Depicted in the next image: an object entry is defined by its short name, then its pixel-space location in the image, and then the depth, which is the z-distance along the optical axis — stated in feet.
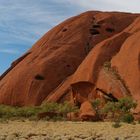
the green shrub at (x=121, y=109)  163.43
